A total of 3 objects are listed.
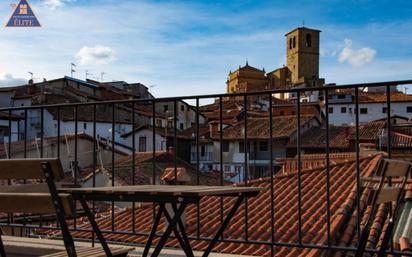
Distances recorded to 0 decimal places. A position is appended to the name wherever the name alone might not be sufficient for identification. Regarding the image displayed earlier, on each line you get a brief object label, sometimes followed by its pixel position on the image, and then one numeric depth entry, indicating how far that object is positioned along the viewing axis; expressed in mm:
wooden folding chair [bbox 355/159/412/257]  2361
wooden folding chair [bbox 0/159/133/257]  2748
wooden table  2645
